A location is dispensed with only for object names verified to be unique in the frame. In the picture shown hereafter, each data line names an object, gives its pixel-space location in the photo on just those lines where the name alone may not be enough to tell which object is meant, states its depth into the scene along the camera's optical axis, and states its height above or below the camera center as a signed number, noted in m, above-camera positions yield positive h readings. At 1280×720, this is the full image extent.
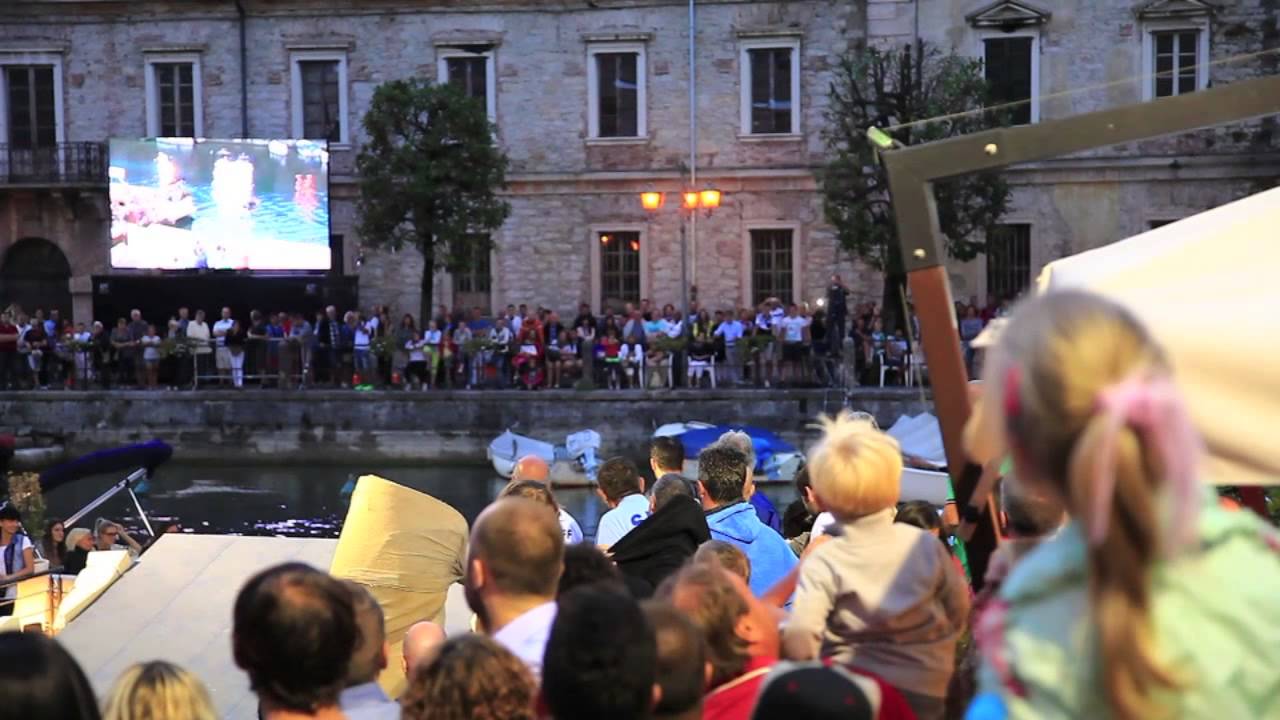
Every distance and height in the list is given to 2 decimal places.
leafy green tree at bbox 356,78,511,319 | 31.73 +2.03
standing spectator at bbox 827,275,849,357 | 29.58 -0.86
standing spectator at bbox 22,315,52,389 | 31.38 -1.56
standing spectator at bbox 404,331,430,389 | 30.64 -1.82
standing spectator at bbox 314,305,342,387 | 31.19 -1.54
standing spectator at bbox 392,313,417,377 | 30.75 -1.48
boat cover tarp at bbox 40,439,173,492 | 12.40 -1.61
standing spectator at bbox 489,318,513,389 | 30.28 -1.57
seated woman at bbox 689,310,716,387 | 29.78 -1.64
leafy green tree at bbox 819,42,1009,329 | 30.58 +1.89
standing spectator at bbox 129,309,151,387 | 31.41 -1.56
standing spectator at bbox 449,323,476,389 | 30.55 -1.80
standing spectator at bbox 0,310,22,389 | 30.98 -1.63
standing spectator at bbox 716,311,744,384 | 29.78 -1.50
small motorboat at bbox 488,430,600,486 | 26.61 -3.25
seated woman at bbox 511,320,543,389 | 30.31 -1.72
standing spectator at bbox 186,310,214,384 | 31.16 -1.41
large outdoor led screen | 33.53 +1.51
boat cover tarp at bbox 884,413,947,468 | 19.97 -2.34
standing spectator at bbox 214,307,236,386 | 31.28 -1.52
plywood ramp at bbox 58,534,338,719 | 6.25 -1.45
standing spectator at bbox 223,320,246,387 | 31.25 -1.61
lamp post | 28.08 +1.25
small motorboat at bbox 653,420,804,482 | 25.81 -3.15
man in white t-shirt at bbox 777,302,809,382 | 29.30 -1.34
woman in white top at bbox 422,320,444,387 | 30.52 -1.56
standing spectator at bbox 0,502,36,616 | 10.72 -1.92
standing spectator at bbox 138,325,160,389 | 31.19 -1.65
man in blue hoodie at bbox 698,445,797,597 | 6.26 -1.04
